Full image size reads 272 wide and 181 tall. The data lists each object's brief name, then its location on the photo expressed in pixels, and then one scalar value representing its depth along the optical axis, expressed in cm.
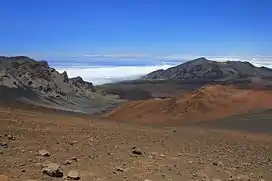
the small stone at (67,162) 514
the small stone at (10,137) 609
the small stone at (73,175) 462
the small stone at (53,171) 456
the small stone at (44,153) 537
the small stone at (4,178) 416
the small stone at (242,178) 555
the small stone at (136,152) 609
